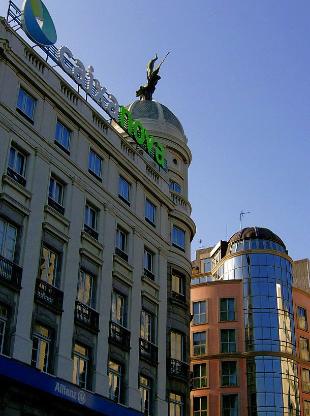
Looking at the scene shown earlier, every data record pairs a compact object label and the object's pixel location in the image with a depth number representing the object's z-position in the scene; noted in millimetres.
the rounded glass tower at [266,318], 60188
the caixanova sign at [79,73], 32969
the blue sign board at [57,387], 24891
